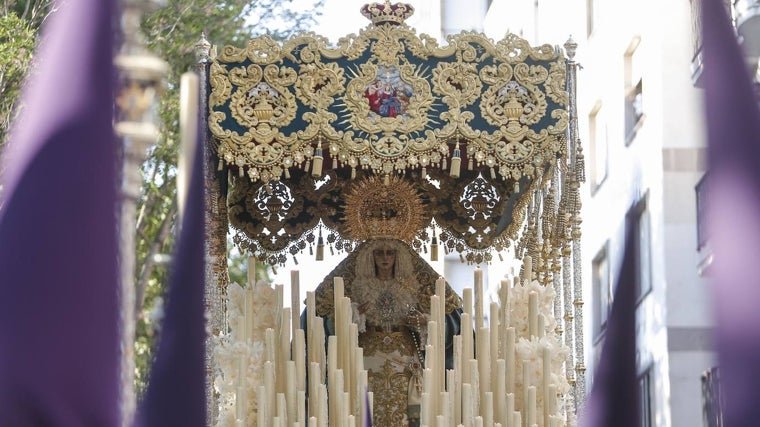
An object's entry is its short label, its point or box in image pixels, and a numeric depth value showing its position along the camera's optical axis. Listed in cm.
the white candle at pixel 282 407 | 1611
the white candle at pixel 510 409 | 1630
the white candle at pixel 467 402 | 1619
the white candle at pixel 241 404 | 1638
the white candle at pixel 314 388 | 1608
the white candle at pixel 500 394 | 1655
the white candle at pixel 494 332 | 1683
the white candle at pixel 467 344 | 1647
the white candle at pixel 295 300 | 1713
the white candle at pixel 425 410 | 1610
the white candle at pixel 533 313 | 1754
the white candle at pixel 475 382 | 1632
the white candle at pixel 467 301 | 1681
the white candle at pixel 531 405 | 1652
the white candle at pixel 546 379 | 1686
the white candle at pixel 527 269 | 1798
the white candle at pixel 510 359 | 1683
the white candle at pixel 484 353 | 1675
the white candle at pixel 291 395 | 1635
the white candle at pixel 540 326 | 1754
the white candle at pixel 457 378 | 1632
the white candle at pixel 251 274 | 1737
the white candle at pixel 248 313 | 1712
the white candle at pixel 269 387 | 1629
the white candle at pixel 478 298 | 1709
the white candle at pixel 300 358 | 1647
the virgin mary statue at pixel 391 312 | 1871
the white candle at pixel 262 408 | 1610
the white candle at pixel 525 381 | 1667
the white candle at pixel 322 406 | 1598
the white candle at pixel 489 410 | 1626
